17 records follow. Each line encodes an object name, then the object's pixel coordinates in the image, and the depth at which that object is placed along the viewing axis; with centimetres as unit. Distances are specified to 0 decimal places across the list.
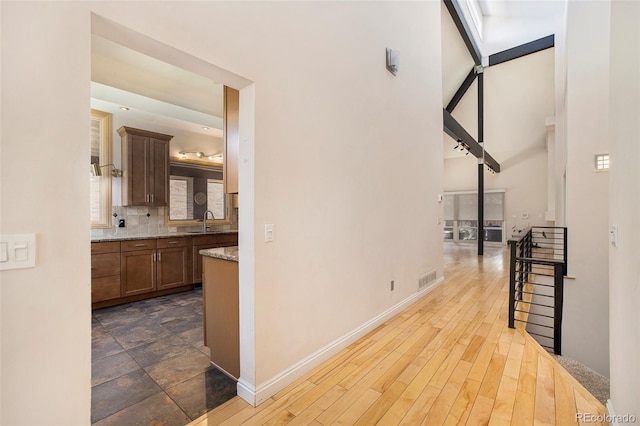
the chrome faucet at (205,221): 531
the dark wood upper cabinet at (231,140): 213
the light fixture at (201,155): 512
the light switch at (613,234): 150
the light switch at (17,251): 96
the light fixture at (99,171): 399
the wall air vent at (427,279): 394
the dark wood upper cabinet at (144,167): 423
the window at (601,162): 434
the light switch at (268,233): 182
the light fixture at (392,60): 321
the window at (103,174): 409
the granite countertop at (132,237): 371
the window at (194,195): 494
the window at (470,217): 1065
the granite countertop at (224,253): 206
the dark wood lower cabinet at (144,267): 364
